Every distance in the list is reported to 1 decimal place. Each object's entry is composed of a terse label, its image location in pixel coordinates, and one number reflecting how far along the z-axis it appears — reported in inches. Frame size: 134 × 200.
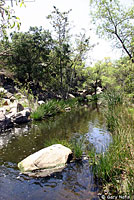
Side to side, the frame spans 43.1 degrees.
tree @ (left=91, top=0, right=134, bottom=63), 574.2
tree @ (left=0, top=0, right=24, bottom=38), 92.5
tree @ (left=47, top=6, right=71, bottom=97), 730.8
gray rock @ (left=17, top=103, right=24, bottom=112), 484.6
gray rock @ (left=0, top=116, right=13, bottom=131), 380.5
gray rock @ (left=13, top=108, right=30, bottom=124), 438.6
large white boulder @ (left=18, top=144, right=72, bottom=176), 186.2
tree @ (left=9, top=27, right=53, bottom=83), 832.3
